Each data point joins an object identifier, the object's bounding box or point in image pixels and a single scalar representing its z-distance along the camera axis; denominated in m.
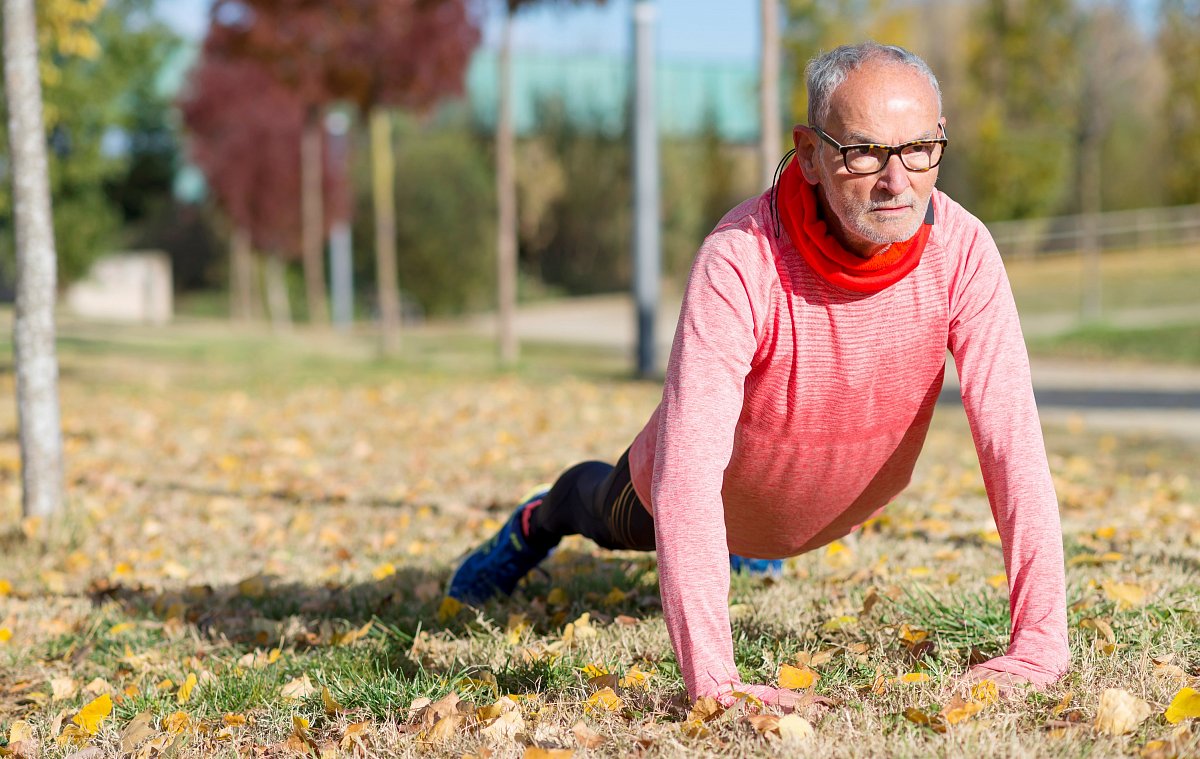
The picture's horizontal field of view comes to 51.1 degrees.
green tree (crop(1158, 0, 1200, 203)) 25.75
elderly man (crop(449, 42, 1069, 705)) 2.44
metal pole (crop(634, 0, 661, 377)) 13.64
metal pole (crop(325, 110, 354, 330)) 27.88
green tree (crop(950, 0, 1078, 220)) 23.77
